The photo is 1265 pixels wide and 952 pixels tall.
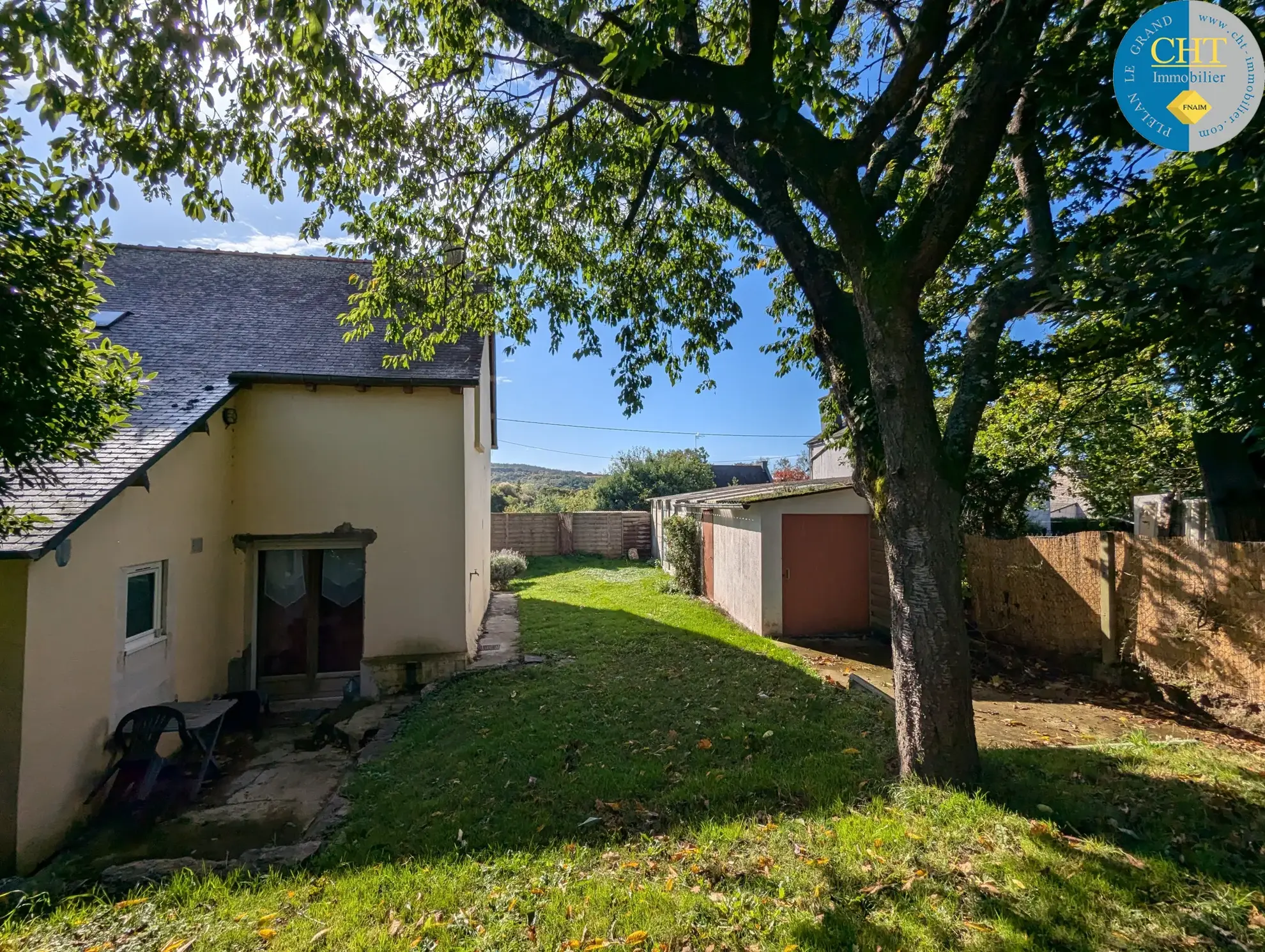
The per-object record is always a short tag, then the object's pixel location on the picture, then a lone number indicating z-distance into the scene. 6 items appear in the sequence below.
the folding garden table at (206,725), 5.31
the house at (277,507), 5.84
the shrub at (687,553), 14.70
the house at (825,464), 25.44
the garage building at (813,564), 9.91
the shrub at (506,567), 17.34
